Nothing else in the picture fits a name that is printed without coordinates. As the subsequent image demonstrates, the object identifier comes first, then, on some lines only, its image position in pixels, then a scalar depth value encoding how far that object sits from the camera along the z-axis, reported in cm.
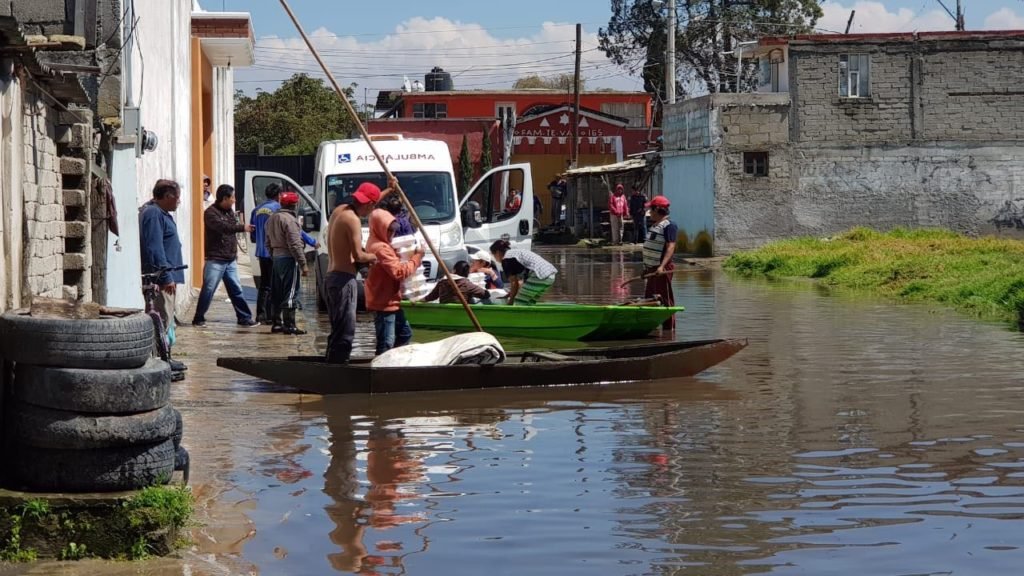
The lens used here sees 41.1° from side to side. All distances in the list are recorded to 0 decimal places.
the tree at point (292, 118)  6194
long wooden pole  1258
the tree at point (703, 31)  6203
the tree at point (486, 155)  5375
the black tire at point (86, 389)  662
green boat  1548
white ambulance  2041
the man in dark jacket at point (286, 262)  1617
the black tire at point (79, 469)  659
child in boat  1630
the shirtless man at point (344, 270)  1186
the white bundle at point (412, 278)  1452
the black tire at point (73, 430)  658
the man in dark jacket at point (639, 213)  4050
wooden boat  1150
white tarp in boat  1176
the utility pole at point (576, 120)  5253
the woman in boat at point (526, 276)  1631
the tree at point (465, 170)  5244
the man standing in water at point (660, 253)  1576
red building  5528
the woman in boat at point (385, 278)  1214
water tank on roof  6412
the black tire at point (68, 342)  669
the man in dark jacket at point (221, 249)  1633
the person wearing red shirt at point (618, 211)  4134
